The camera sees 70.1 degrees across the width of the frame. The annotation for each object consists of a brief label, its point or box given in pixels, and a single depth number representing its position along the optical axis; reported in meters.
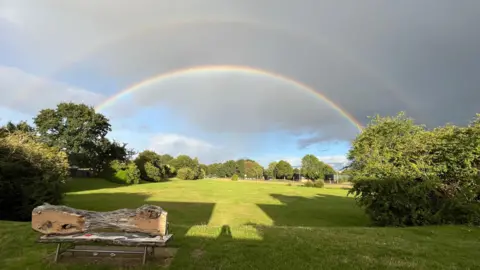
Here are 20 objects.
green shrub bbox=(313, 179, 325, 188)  71.25
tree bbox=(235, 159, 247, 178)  173.14
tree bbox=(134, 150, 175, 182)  70.56
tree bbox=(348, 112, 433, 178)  14.91
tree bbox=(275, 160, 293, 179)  152.62
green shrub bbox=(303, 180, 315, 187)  73.44
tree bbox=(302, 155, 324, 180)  139.61
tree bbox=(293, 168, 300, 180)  156.38
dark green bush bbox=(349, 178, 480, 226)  13.41
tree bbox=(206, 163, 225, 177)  179.65
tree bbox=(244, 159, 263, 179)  160.32
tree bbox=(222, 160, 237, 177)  177.16
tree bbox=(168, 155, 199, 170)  129.88
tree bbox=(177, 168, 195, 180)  100.56
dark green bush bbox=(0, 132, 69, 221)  14.86
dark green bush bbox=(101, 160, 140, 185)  57.83
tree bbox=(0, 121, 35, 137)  45.09
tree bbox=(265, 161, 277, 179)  159.38
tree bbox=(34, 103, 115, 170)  56.58
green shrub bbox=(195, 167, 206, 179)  112.50
